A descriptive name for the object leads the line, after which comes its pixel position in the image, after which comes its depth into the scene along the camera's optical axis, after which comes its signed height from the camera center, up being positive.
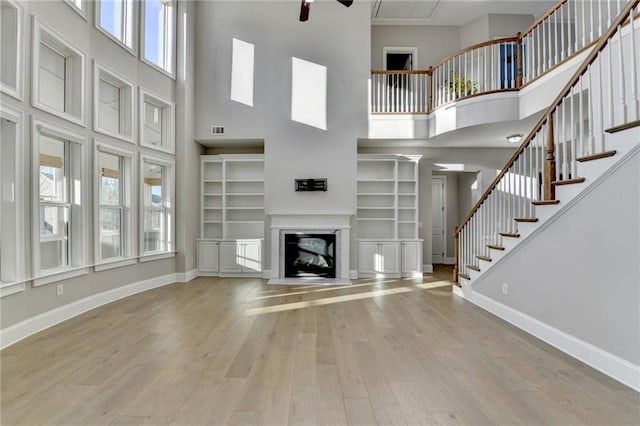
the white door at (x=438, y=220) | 8.74 -0.16
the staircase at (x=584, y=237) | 2.38 -0.21
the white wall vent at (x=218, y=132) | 6.53 +1.67
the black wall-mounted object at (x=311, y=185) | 6.48 +0.59
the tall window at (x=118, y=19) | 4.55 +2.93
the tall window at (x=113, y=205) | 4.50 +0.15
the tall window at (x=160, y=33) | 5.58 +3.31
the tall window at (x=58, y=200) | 3.59 +0.17
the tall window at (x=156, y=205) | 5.53 +0.16
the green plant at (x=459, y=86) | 5.93 +2.41
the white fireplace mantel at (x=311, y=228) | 6.45 -0.28
